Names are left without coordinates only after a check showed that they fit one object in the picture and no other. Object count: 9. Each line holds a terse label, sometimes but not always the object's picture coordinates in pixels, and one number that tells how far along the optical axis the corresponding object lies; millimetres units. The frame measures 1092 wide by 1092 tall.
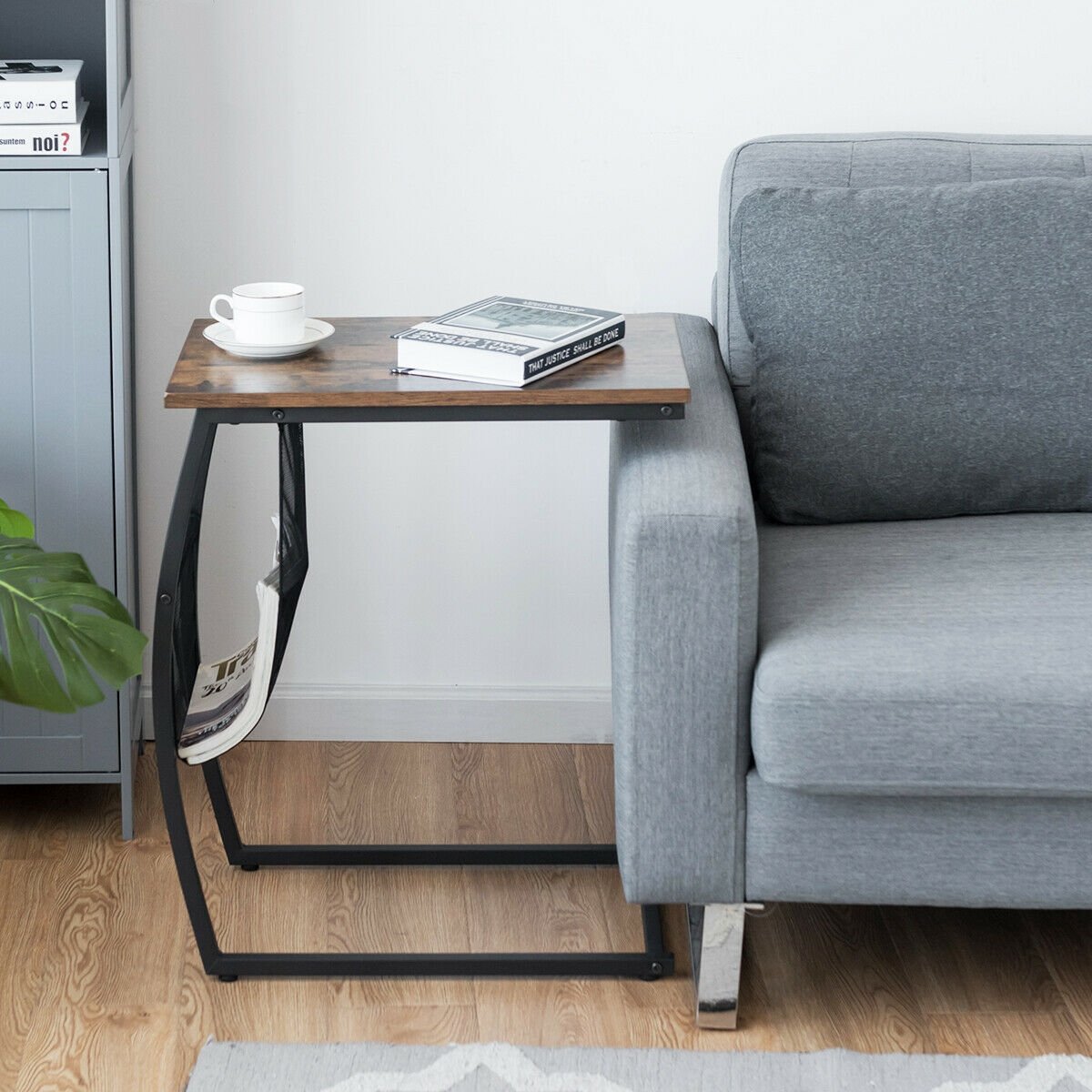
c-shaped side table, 3523
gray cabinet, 3859
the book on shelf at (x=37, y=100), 3829
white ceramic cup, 3617
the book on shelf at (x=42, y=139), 3838
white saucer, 3624
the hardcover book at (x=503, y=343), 3547
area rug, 3566
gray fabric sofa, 3476
